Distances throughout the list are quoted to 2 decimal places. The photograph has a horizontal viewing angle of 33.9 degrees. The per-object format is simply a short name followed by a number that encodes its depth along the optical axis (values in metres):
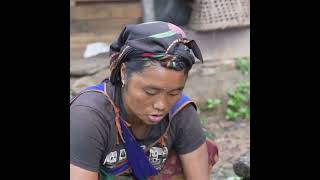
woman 2.35
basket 5.48
